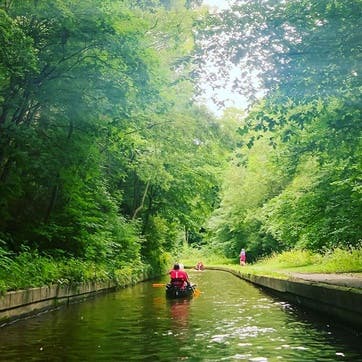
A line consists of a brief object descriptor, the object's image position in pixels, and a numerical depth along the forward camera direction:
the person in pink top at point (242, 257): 48.18
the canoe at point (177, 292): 20.48
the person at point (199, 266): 52.28
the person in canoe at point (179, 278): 20.89
